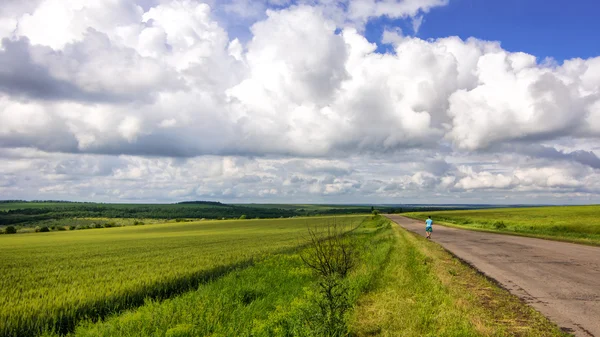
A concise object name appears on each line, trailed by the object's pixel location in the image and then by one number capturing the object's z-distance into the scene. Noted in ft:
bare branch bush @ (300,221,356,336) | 23.93
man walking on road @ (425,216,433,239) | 104.57
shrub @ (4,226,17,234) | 297.49
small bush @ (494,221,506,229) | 158.26
